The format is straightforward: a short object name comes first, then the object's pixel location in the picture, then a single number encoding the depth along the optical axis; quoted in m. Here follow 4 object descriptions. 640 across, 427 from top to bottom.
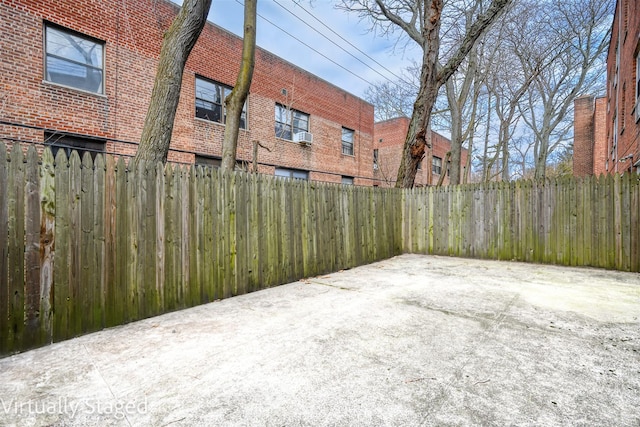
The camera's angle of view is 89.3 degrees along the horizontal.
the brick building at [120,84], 7.16
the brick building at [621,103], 7.93
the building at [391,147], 23.48
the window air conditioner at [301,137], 13.87
